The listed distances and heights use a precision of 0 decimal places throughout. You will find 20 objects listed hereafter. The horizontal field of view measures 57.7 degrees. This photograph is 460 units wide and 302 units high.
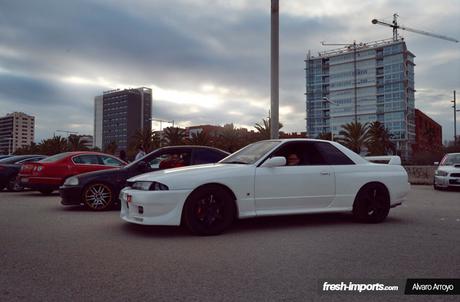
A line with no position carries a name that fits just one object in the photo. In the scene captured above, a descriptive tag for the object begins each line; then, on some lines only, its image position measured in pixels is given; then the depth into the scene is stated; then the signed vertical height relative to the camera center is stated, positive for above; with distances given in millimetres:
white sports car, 5531 -256
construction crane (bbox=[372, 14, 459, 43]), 123375 +43357
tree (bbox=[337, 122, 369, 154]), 46062 +3909
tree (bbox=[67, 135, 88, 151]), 67531 +4087
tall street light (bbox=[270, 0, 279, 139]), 14438 +3429
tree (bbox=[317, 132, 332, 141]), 71225 +5928
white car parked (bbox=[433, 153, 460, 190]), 14164 -44
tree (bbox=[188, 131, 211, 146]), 45928 +3435
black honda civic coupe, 8484 -250
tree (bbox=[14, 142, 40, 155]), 78269 +3643
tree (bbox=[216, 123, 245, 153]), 46906 +3614
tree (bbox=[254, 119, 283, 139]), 39812 +3955
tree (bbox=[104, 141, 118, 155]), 76125 +3758
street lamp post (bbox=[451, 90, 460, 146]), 59728 +8630
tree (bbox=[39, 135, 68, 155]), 67875 +3742
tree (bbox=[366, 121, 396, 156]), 44594 +4339
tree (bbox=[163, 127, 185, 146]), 50281 +4124
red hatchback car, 11407 +20
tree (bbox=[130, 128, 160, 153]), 57847 +4387
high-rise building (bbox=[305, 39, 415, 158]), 113969 +24418
